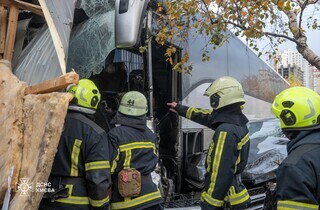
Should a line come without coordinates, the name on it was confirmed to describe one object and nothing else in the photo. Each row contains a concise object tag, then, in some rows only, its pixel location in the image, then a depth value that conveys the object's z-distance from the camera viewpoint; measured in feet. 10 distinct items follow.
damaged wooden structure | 6.68
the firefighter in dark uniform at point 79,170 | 8.96
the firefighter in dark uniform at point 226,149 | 9.39
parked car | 14.96
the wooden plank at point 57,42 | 8.07
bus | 13.34
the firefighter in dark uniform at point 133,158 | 10.06
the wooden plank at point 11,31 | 9.02
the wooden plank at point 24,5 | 9.06
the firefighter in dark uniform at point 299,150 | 5.82
